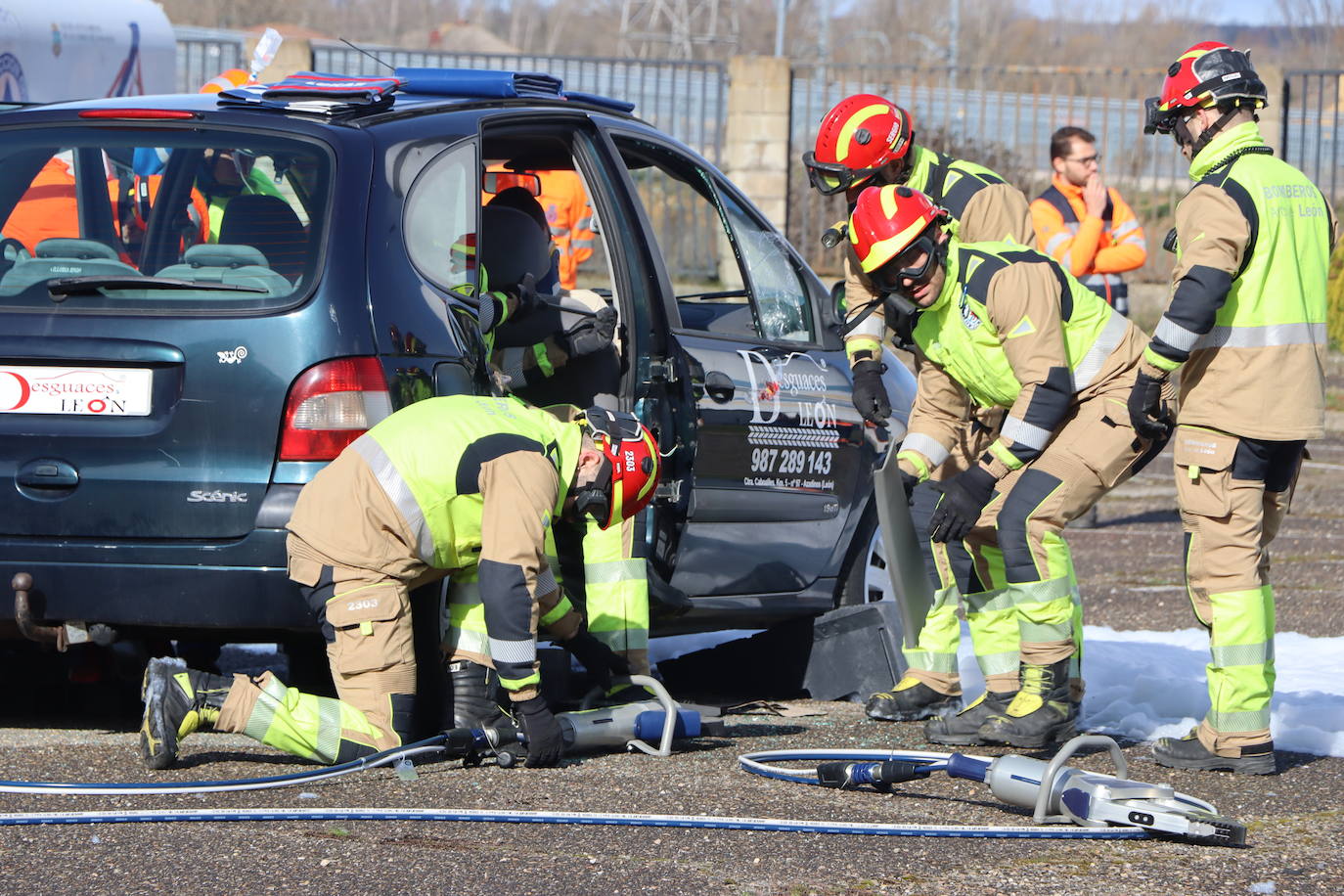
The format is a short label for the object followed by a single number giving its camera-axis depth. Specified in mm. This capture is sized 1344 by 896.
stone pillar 35344
